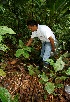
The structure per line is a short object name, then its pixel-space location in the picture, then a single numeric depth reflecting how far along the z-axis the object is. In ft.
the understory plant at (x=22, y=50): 7.53
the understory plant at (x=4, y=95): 4.75
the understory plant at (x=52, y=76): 6.92
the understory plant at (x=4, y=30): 5.19
